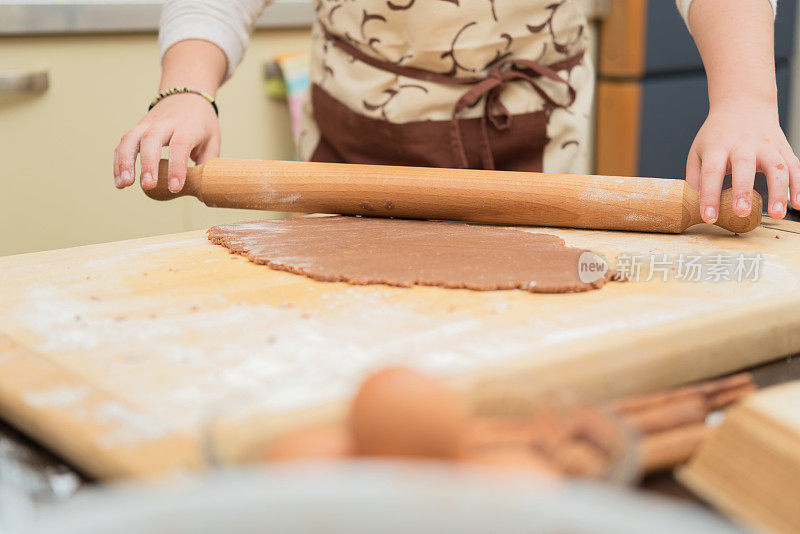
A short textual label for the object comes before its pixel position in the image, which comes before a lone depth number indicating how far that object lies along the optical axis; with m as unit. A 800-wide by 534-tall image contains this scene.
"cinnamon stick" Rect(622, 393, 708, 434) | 0.53
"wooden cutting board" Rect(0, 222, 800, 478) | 0.56
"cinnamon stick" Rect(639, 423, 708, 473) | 0.53
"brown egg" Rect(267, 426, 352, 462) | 0.39
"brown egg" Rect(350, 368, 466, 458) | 0.37
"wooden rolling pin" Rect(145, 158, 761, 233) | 1.15
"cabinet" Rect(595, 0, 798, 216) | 2.72
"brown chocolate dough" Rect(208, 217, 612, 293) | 0.91
